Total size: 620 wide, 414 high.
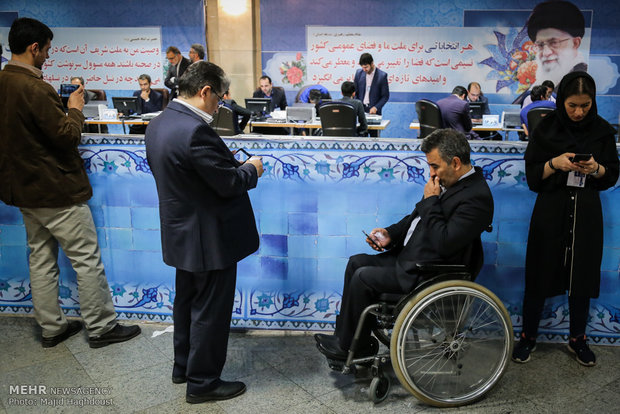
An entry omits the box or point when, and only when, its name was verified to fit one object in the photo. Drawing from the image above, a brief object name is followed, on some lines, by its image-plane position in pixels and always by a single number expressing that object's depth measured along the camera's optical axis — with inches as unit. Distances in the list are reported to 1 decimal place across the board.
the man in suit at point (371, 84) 298.9
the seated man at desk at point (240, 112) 227.8
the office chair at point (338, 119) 221.3
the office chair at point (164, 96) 305.5
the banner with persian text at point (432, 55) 352.2
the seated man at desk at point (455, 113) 211.3
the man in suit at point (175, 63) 291.3
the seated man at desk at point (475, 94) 318.0
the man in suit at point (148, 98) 297.9
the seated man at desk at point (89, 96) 310.8
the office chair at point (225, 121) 196.9
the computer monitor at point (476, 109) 266.7
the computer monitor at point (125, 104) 276.5
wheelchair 82.7
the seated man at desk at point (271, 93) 320.8
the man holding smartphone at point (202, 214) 78.8
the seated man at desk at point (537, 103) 204.9
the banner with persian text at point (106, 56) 380.5
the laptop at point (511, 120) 248.3
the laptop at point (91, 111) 268.7
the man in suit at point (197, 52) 265.1
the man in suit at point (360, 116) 227.3
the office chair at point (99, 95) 337.1
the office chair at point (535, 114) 194.9
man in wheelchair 83.0
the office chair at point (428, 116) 209.3
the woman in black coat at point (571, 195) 94.3
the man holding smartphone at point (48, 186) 96.0
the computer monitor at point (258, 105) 271.0
